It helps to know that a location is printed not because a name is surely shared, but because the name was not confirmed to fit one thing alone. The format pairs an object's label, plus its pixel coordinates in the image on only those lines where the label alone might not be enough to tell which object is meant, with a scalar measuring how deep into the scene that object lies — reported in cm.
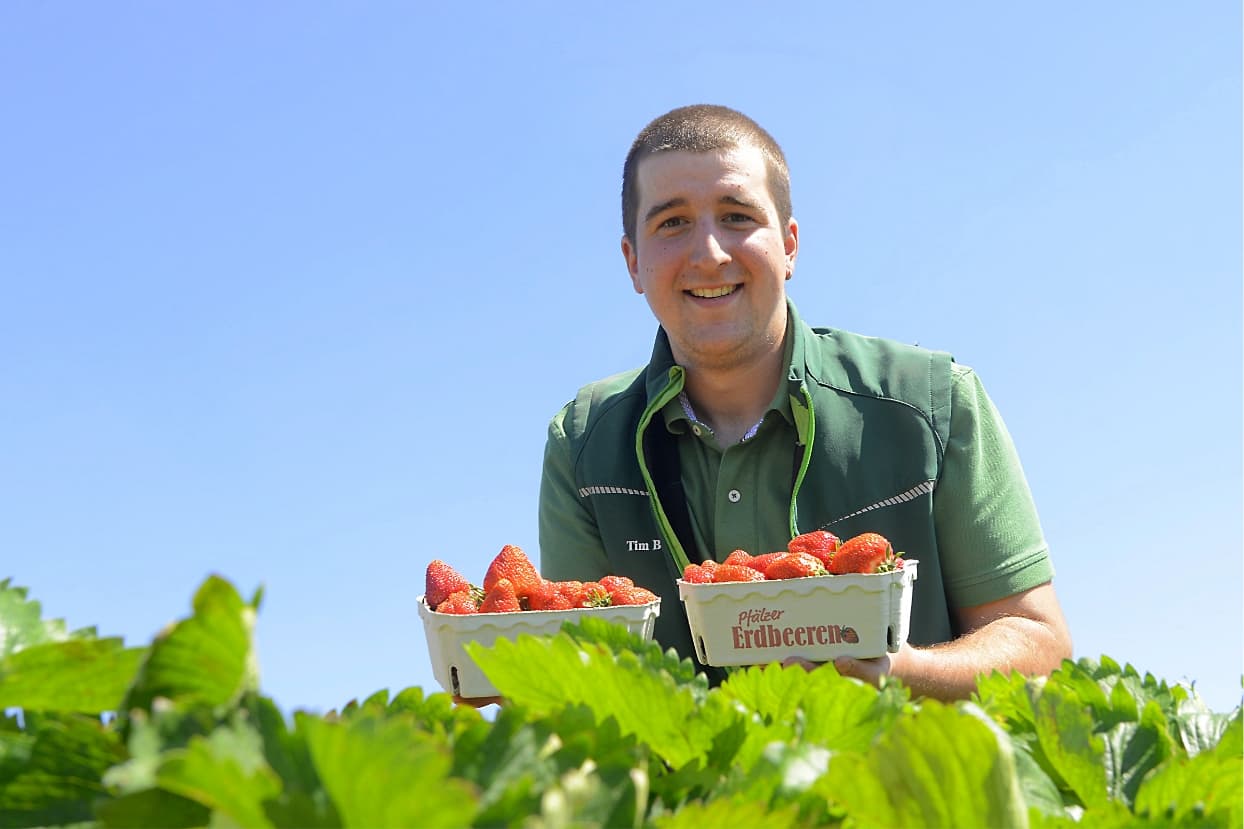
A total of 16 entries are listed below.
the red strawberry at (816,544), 241
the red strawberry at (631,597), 235
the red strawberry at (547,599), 231
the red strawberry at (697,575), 234
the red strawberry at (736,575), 232
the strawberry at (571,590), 235
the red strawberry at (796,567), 229
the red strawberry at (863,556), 231
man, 309
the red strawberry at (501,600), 229
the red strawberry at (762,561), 236
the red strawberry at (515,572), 238
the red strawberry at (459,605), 231
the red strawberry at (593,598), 232
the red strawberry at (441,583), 253
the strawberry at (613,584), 238
